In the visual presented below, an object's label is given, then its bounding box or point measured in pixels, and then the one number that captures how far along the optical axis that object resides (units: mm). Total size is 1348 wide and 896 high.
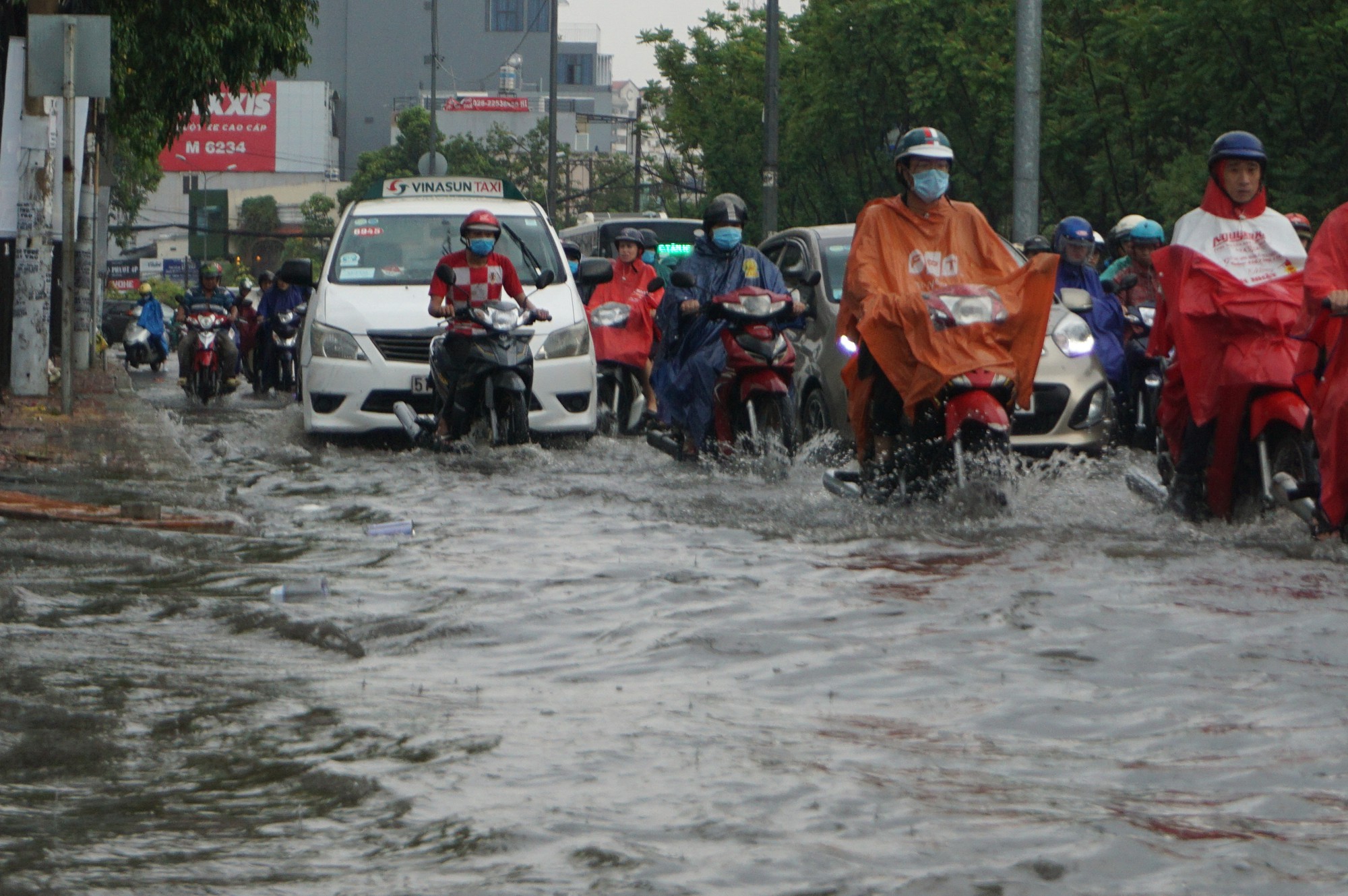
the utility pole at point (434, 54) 55803
